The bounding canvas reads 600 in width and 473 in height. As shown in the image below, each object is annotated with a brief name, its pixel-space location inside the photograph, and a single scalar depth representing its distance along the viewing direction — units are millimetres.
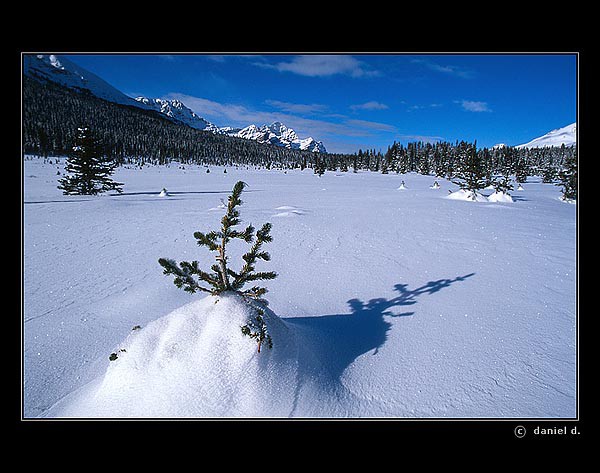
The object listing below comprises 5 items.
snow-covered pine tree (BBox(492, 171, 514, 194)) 21355
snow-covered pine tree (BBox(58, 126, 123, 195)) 19938
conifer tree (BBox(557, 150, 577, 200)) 21783
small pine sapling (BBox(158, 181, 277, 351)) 2572
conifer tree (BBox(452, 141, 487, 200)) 20938
